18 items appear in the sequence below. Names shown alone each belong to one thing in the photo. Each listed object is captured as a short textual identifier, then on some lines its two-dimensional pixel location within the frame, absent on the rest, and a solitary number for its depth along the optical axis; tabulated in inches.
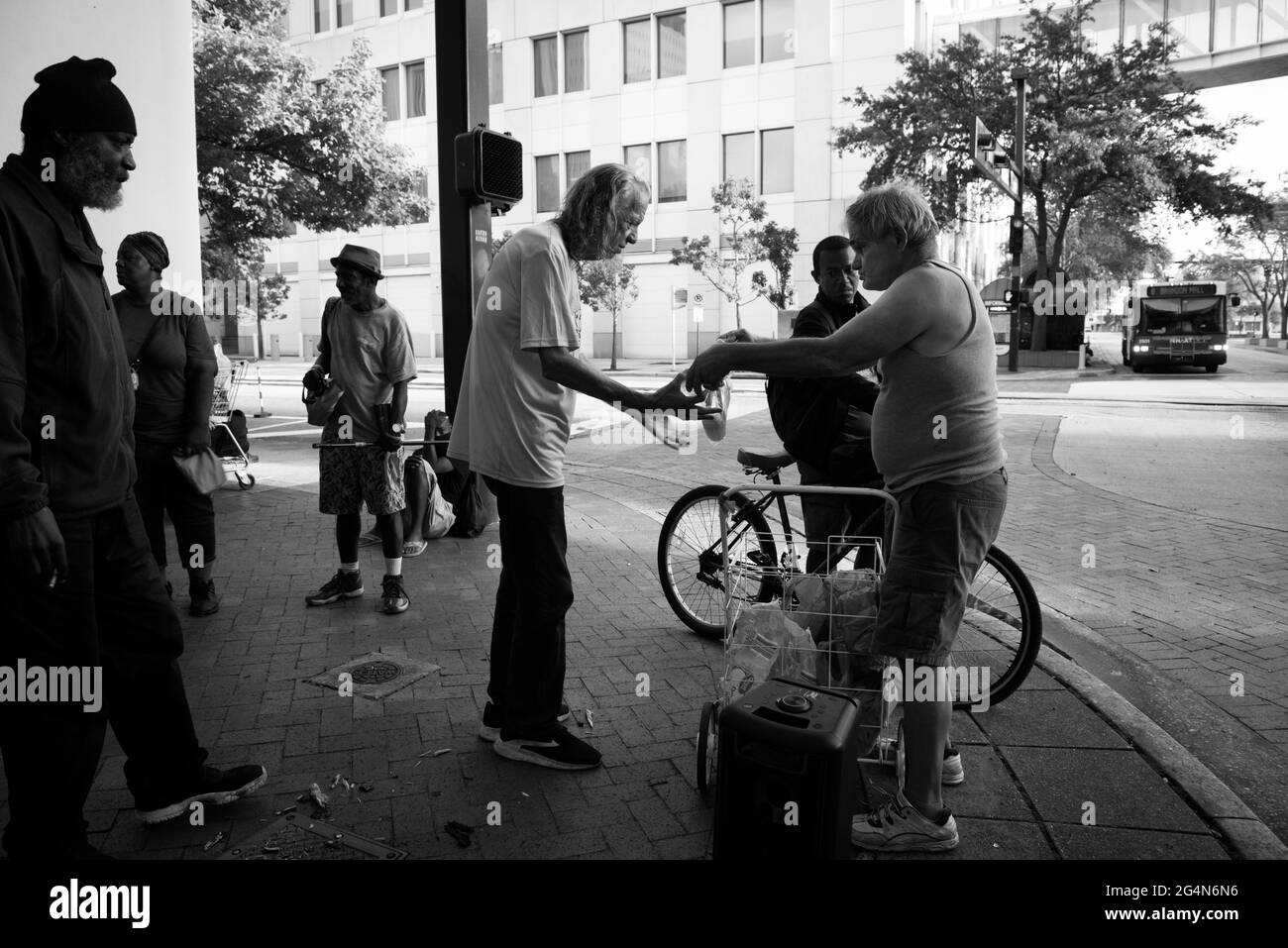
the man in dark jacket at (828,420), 177.0
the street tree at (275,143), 555.5
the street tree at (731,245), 1393.9
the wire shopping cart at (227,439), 401.1
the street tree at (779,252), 1355.8
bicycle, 160.2
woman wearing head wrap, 201.6
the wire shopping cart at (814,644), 128.7
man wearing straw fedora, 222.5
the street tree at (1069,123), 1171.3
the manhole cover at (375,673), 175.9
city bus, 1167.6
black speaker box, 99.7
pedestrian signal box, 279.7
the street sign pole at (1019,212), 1064.8
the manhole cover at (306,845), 116.9
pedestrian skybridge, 1339.8
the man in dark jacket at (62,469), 97.4
